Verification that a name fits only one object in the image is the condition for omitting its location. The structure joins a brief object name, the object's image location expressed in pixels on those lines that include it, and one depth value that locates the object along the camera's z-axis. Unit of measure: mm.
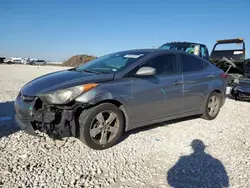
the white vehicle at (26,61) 50700
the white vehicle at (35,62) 50781
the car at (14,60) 44950
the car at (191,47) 9312
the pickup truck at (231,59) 8227
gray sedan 3125
